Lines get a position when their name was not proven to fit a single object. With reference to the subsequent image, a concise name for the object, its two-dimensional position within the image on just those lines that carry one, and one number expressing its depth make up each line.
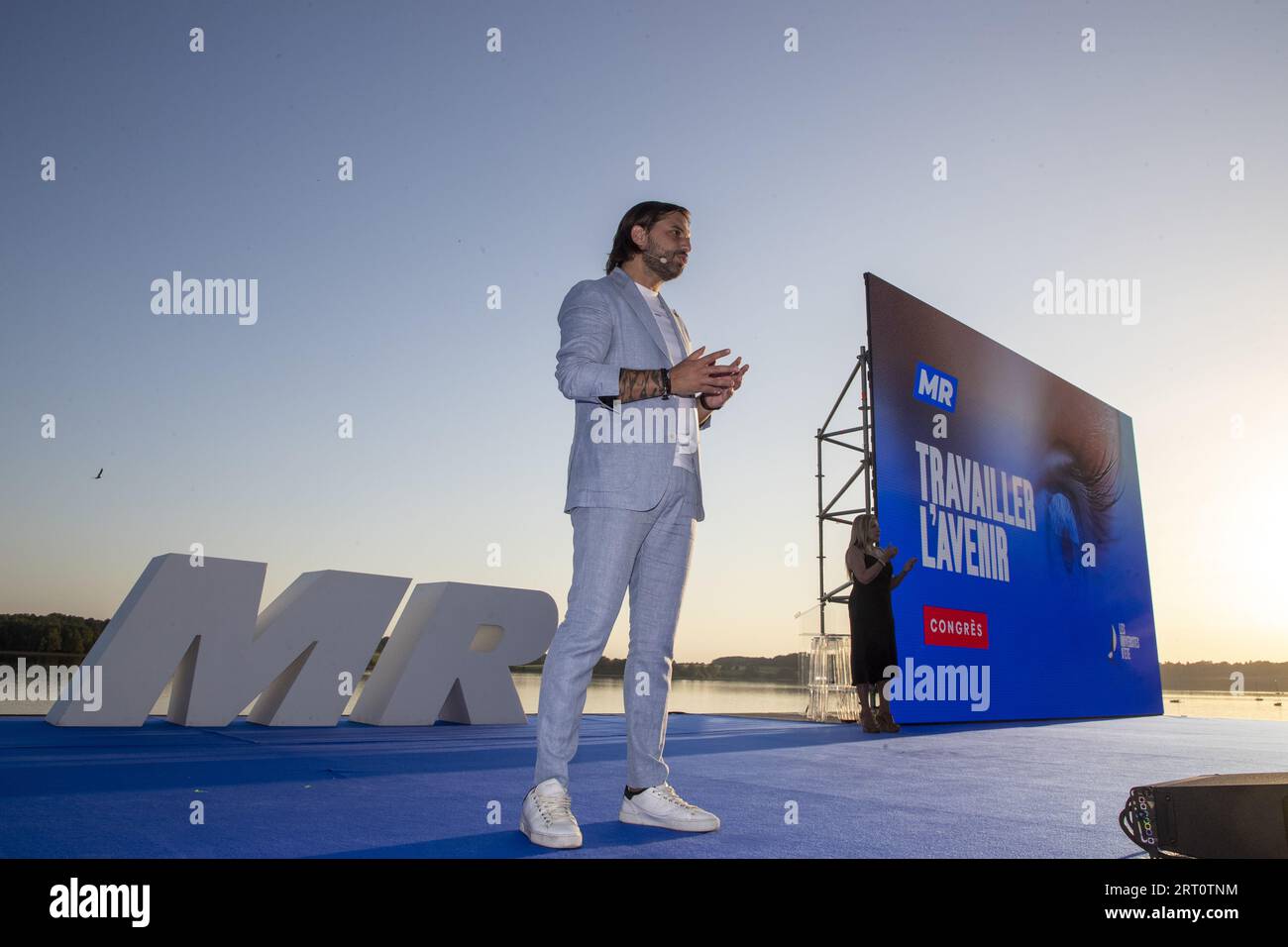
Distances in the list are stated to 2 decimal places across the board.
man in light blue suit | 1.83
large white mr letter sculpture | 4.39
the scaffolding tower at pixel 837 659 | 7.12
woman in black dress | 5.51
